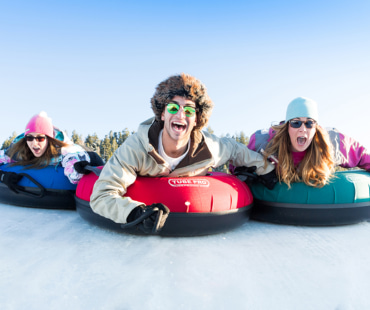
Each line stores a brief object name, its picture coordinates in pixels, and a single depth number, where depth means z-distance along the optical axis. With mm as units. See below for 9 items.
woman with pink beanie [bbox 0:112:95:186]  3505
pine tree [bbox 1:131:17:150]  41512
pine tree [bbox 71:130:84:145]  57169
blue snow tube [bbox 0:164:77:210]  3490
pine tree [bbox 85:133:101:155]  60528
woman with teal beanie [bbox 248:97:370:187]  2912
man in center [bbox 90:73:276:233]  2301
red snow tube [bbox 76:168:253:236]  2373
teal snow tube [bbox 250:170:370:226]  2832
